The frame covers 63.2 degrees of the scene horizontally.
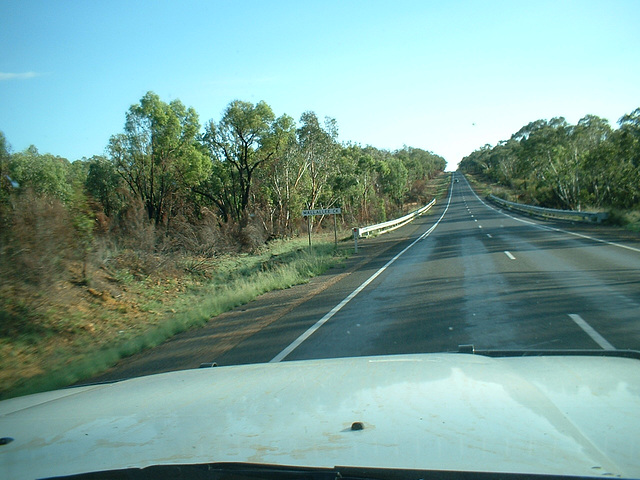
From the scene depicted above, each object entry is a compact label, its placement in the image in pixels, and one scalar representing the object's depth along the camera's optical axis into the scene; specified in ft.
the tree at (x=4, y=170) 35.42
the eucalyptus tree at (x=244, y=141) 108.37
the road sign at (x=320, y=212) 68.23
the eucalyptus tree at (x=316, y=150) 120.26
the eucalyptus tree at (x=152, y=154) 102.01
